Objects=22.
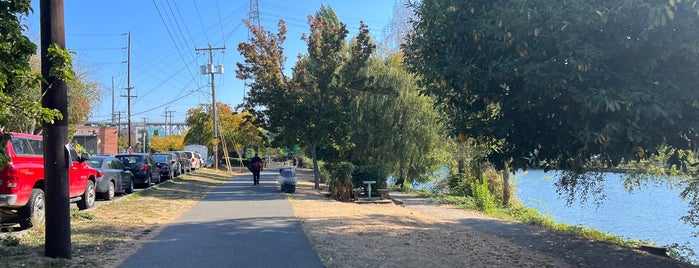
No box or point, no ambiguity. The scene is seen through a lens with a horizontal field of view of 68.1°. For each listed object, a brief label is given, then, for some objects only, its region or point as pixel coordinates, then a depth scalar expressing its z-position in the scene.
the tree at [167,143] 79.11
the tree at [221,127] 49.59
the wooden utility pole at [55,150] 6.77
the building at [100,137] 62.88
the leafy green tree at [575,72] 5.83
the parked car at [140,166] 20.58
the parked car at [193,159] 37.25
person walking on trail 24.06
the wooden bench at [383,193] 18.45
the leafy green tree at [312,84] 21.20
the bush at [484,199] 20.38
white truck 48.31
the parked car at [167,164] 26.64
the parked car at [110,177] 15.23
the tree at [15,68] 5.34
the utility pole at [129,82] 44.44
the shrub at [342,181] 18.66
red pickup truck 8.64
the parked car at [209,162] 50.26
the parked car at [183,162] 32.47
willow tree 23.00
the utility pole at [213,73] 39.72
